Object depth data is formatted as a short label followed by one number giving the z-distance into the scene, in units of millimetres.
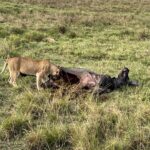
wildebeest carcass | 15389
